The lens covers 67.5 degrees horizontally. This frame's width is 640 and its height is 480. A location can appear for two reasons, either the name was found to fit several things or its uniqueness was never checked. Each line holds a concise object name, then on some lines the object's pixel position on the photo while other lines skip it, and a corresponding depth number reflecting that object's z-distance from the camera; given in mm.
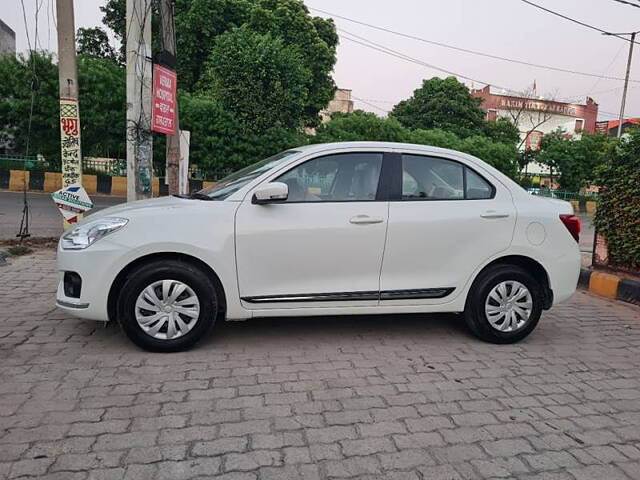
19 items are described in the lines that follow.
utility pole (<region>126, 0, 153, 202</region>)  6574
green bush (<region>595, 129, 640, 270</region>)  6055
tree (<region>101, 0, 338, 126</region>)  20594
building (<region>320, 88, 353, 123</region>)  45969
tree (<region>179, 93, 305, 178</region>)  16328
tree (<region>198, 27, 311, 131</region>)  14906
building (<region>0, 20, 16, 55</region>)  26741
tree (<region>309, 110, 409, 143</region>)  18020
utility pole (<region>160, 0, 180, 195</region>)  7809
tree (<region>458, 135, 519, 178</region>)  20969
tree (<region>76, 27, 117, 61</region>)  23844
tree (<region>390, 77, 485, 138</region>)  30406
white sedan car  3486
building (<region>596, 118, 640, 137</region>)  45631
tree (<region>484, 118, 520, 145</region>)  30266
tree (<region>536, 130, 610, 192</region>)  25453
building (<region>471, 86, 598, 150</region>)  44750
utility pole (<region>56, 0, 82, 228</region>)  6730
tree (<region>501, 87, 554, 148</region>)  43812
